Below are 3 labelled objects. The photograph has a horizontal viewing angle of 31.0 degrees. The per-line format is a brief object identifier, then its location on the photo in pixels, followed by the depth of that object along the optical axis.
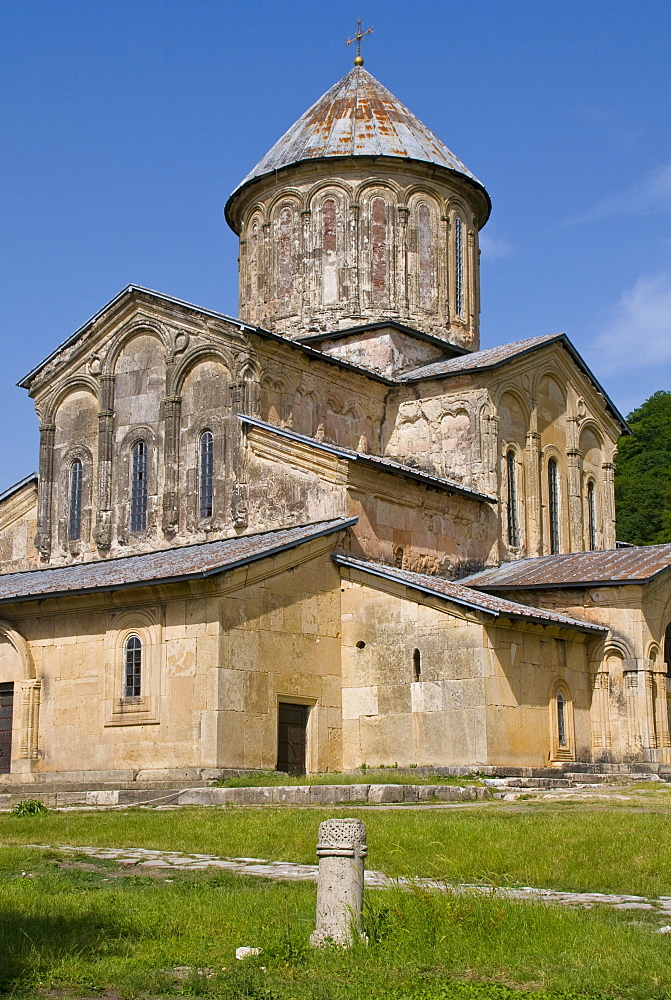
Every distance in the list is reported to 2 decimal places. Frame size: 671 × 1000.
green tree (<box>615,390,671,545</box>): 55.56
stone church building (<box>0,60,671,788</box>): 22.86
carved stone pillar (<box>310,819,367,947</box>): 7.80
